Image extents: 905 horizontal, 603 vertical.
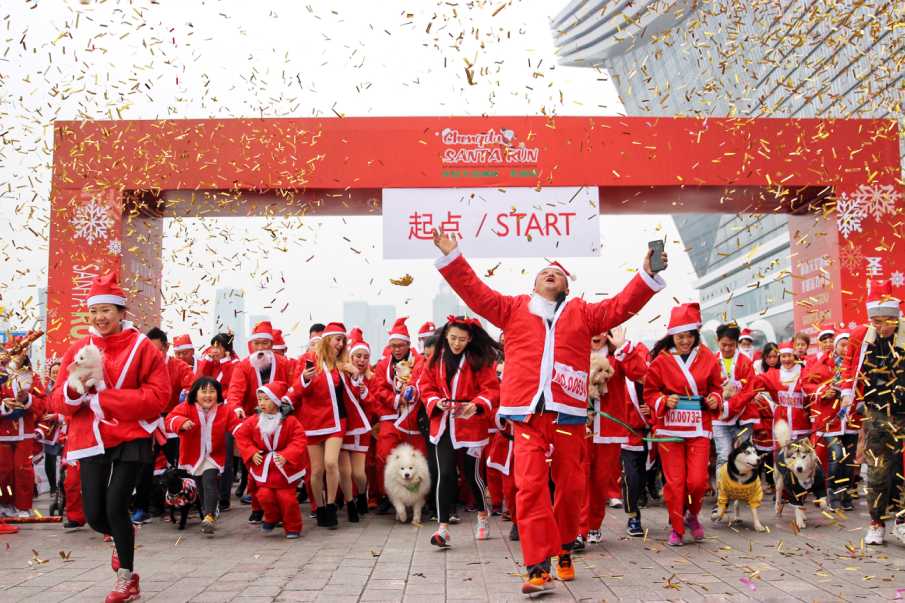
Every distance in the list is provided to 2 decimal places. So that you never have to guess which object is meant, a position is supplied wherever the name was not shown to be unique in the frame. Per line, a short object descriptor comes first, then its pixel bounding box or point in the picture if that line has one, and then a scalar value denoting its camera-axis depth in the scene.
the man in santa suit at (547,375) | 4.48
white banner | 12.89
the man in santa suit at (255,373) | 7.76
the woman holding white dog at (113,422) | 4.46
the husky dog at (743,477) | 6.64
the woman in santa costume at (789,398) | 9.08
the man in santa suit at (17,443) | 7.90
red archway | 12.34
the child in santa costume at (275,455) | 6.78
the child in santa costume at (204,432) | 7.29
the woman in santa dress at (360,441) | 7.72
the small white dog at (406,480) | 7.37
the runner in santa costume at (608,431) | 6.12
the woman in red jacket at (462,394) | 6.46
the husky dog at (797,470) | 6.96
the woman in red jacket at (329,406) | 7.42
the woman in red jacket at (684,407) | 6.09
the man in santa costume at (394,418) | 8.25
